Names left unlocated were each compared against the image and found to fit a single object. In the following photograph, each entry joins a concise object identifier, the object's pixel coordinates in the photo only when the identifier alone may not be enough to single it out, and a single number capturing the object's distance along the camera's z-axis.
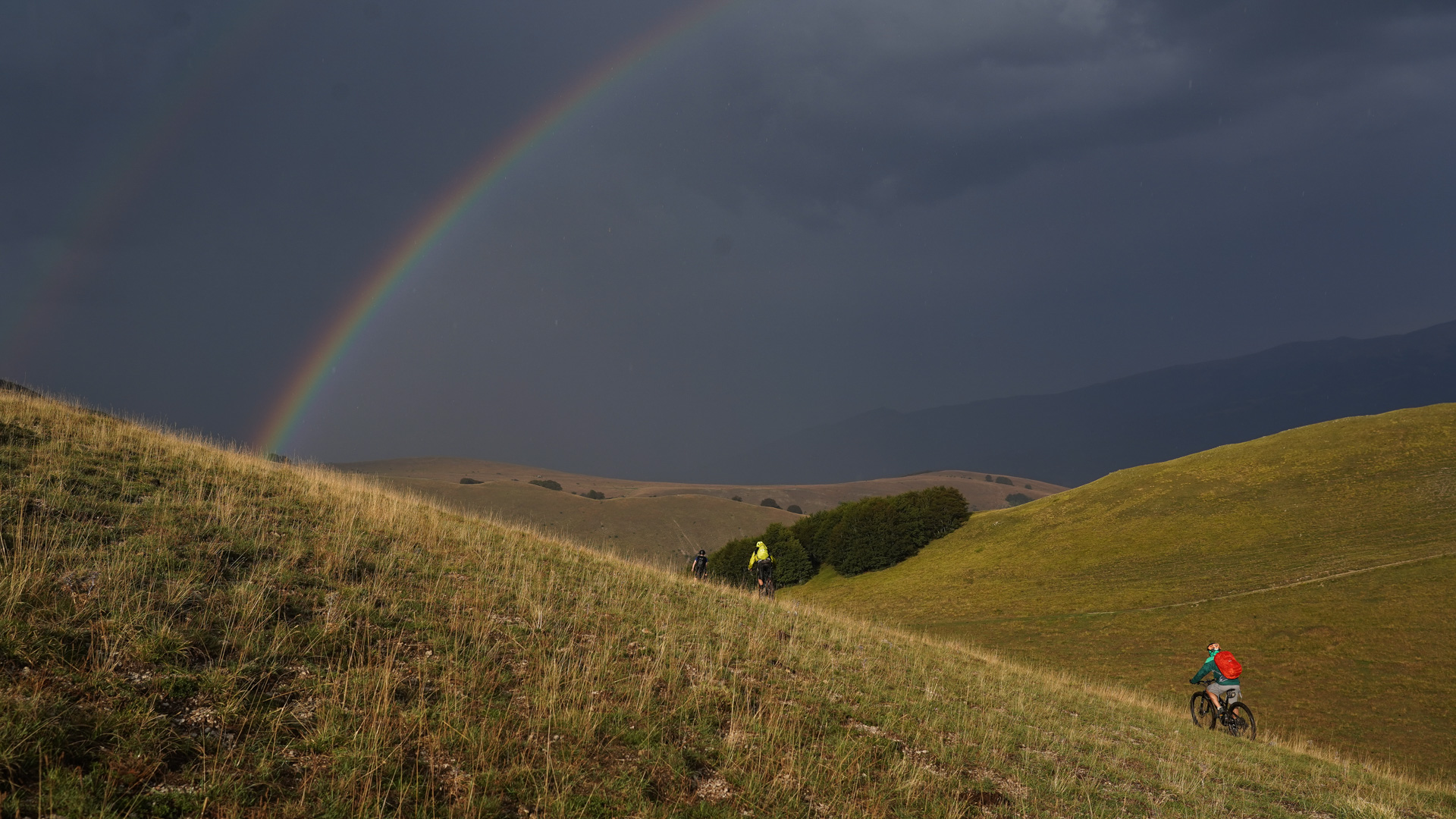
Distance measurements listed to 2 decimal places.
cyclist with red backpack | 16.42
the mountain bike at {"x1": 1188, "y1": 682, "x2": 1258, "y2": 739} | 16.58
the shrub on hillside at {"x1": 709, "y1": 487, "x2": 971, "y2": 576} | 66.44
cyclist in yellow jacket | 23.94
